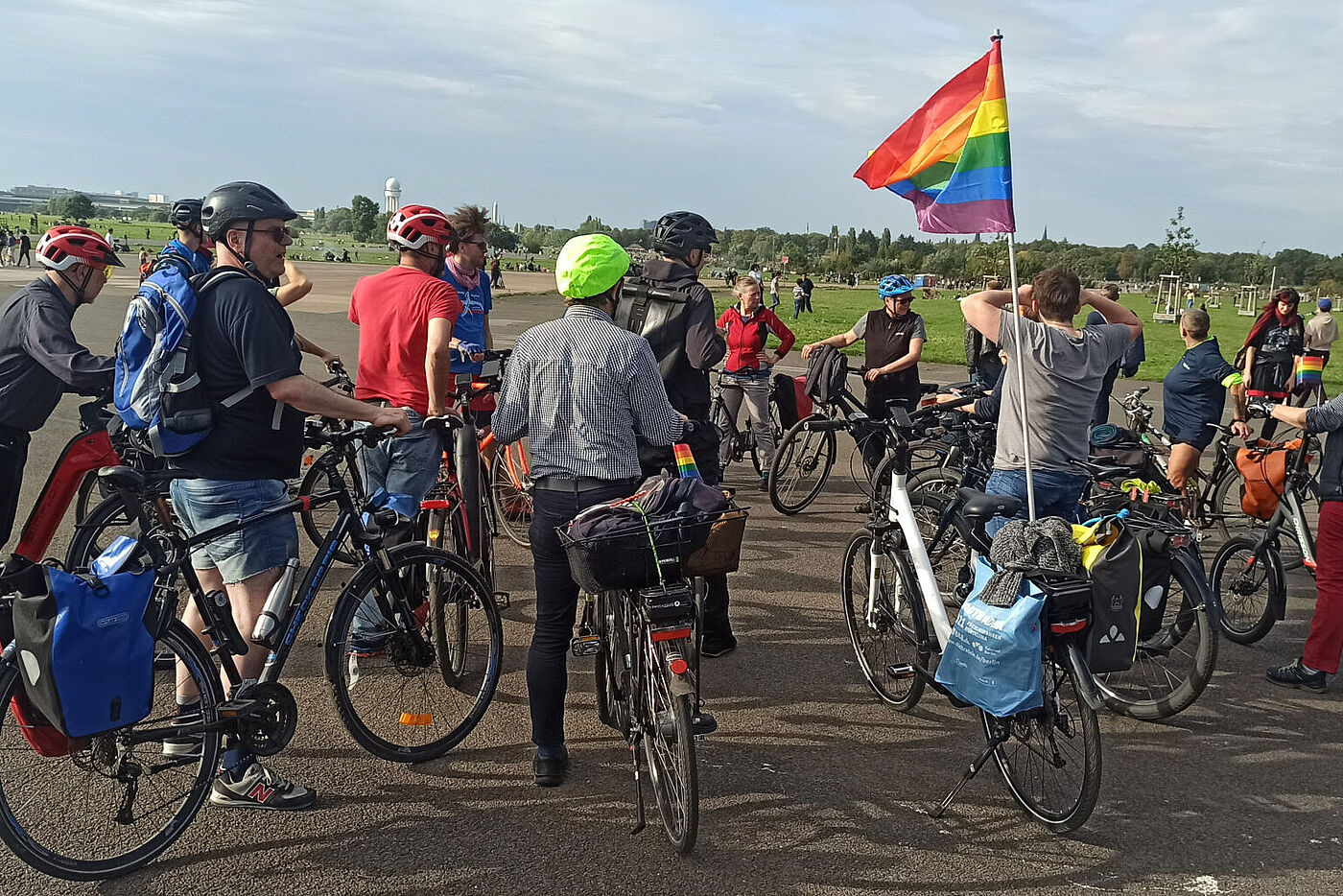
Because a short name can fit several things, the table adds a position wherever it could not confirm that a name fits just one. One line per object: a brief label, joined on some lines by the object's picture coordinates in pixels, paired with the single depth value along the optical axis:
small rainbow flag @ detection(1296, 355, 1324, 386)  7.83
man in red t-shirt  5.34
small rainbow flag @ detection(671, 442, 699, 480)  4.05
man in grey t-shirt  4.95
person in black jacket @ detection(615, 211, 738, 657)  5.39
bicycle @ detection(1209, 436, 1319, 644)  5.93
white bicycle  3.87
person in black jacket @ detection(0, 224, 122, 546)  5.36
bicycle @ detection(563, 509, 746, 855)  3.57
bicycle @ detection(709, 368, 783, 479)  9.48
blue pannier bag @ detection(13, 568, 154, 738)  3.27
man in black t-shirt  3.72
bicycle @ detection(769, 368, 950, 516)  8.98
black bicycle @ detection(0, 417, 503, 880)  3.58
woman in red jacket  9.27
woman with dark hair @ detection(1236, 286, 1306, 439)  11.20
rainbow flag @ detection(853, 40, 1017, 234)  4.83
